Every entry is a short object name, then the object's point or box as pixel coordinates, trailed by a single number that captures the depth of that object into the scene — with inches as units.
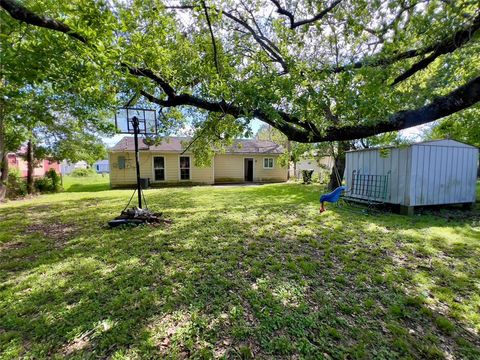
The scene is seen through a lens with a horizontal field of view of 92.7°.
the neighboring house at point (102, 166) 1375.5
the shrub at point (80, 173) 932.0
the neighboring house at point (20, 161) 444.4
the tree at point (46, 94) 128.1
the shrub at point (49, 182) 466.9
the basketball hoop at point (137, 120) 231.1
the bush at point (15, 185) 404.2
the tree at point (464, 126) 314.0
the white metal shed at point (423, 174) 253.4
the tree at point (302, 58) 117.9
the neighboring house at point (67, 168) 1114.8
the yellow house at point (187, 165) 546.6
